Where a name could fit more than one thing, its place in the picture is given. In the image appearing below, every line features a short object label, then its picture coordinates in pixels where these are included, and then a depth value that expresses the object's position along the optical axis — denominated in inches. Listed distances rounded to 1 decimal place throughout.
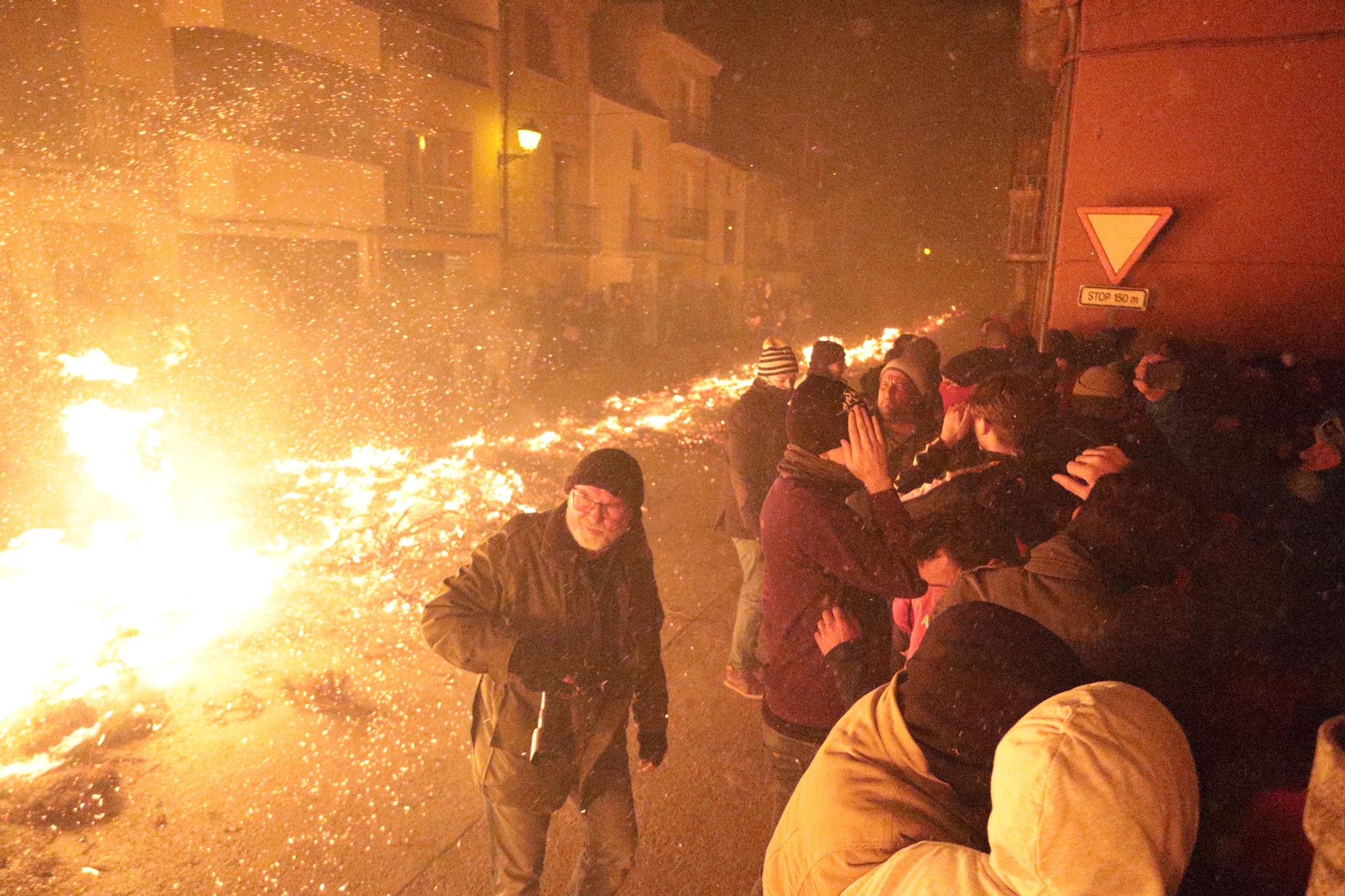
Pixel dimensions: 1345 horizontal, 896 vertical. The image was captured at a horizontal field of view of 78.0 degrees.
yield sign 261.7
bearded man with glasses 100.3
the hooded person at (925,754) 56.1
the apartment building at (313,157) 465.7
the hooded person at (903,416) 181.6
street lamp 651.5
